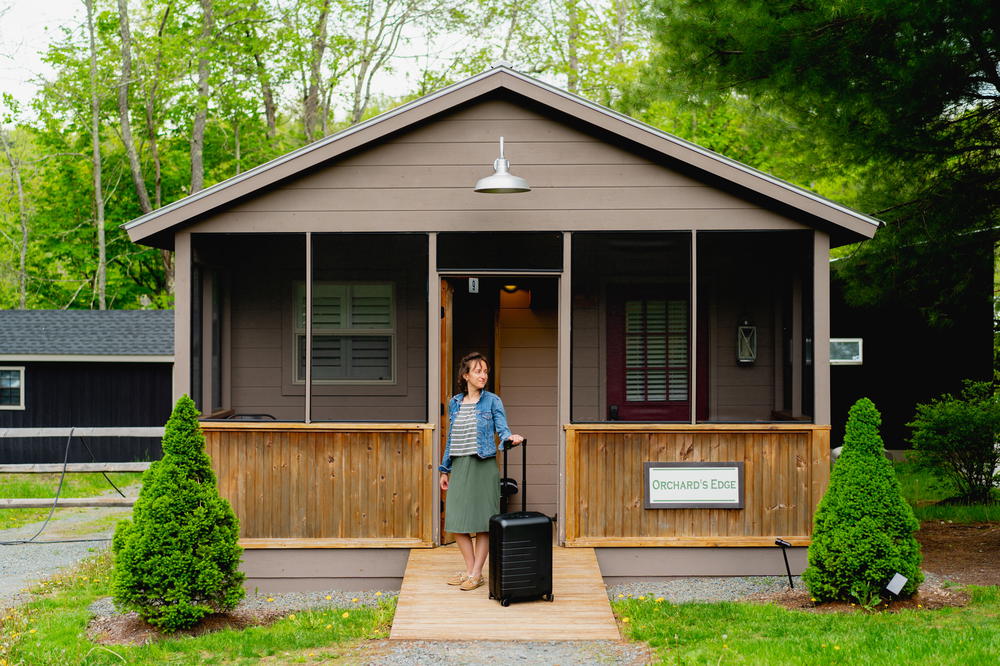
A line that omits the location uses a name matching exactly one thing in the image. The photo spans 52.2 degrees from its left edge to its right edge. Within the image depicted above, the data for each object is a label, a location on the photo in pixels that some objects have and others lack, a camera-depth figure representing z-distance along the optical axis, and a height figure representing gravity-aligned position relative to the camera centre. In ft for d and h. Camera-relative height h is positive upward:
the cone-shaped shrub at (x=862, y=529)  22.57 -3.80
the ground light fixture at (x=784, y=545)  24.78 -4.55
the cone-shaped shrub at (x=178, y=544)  21.24 -3.88
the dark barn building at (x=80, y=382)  55.62 -1.22
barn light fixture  22.97 +3.97
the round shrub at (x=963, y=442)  38.29 -3.17
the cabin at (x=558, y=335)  25.55 +0.65
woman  22.18 -2.11
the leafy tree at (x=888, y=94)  26.23 +7.29
